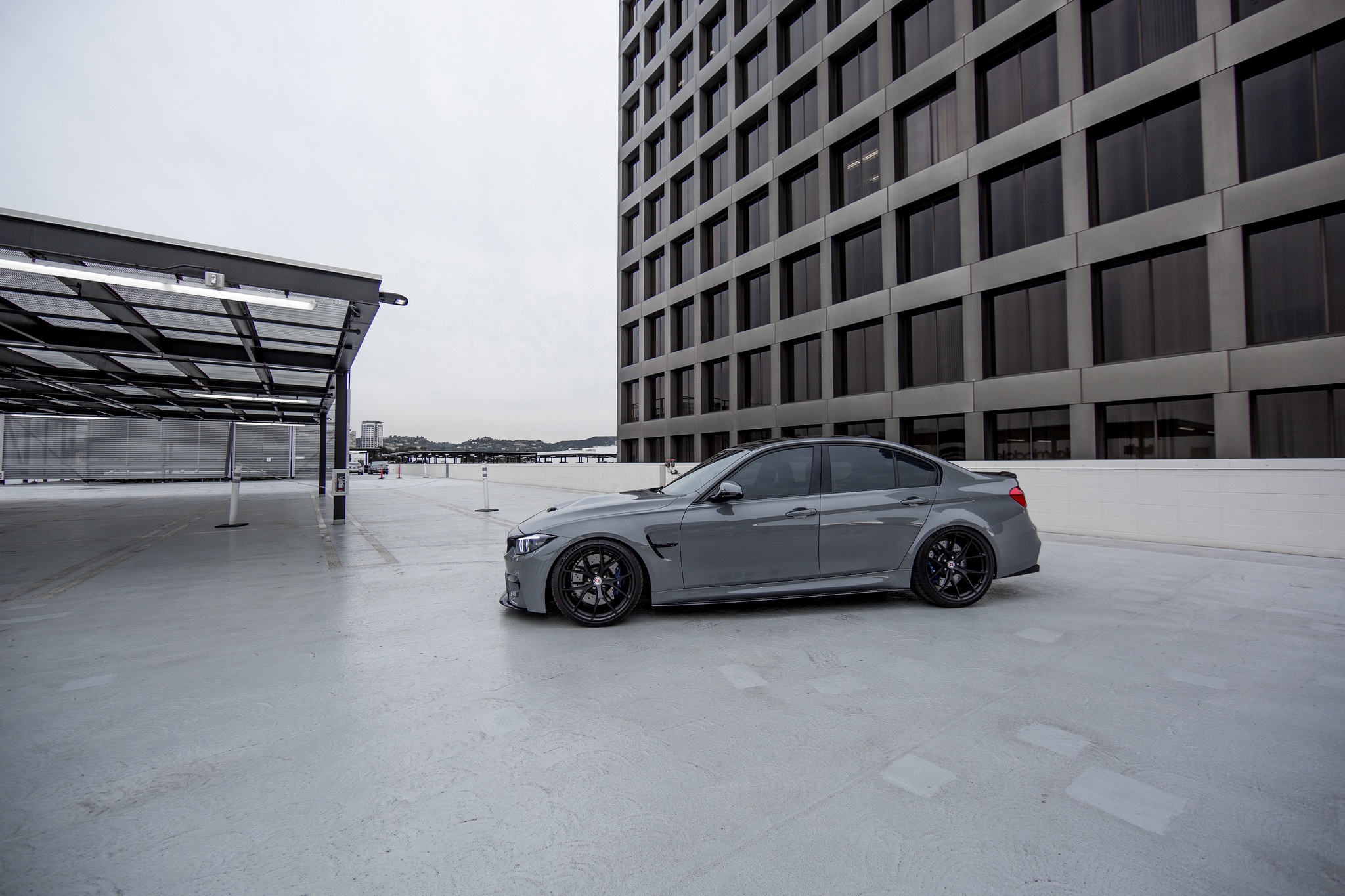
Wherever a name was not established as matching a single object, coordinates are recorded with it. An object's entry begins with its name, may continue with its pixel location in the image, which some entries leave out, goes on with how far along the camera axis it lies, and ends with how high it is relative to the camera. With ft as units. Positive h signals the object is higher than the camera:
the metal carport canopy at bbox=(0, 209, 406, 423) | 25.05 +9.29
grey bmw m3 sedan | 15.11 -1.95
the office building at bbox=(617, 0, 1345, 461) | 33.68 +18.50
